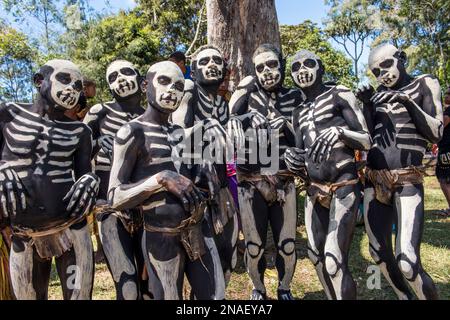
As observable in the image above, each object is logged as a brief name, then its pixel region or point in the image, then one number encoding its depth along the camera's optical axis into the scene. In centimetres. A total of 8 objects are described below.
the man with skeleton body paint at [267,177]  399
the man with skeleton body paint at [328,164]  337
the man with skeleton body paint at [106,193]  338
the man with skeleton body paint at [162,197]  269
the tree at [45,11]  2483
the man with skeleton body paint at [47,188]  283
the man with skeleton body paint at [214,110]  367
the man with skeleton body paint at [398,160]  337
